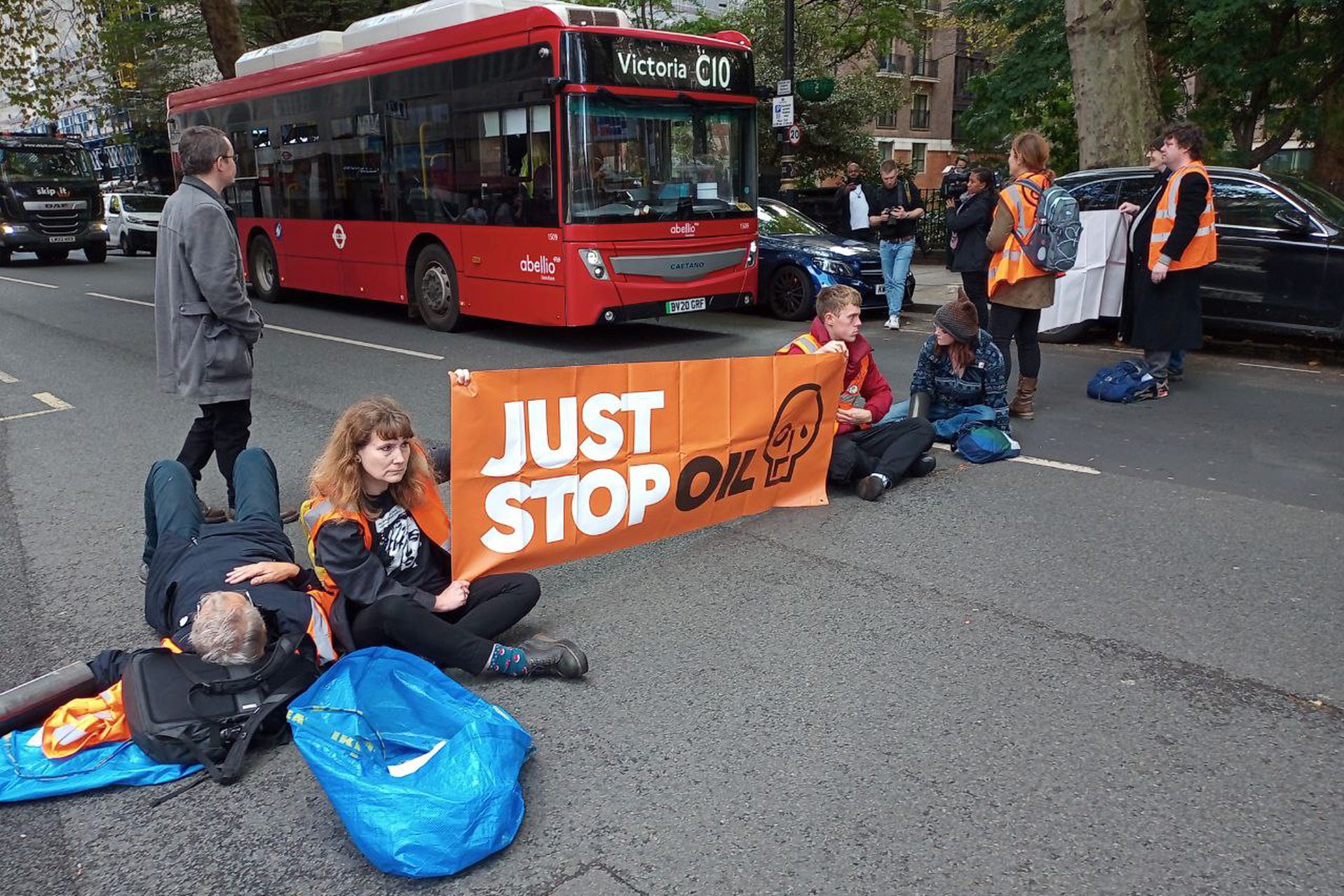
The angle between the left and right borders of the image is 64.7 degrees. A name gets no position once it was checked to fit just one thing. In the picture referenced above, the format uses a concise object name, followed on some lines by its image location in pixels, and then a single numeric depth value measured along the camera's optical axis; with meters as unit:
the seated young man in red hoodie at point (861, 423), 5.75
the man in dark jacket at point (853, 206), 14.19
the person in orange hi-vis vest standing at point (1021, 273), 7.44
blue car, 12.98
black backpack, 3.12
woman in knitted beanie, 6.24
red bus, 10.27
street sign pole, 16.61
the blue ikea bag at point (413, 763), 2.64
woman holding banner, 3.65
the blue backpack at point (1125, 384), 8.23
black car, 9.38
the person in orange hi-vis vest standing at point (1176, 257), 7.86
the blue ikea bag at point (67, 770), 3.05
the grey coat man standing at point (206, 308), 4.92
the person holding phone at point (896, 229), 12.13
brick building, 49.72
